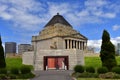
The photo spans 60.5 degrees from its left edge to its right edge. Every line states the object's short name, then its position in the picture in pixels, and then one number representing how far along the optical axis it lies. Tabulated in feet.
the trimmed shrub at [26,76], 46.87
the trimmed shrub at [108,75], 45.66
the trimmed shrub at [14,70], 49.13
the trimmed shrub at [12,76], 45.77
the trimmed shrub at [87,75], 47.15
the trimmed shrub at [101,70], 49.64
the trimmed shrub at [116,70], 48.79
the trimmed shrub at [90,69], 50.55
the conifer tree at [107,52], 54.15
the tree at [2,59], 56.58
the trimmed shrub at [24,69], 49.59
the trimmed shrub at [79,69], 51.49
